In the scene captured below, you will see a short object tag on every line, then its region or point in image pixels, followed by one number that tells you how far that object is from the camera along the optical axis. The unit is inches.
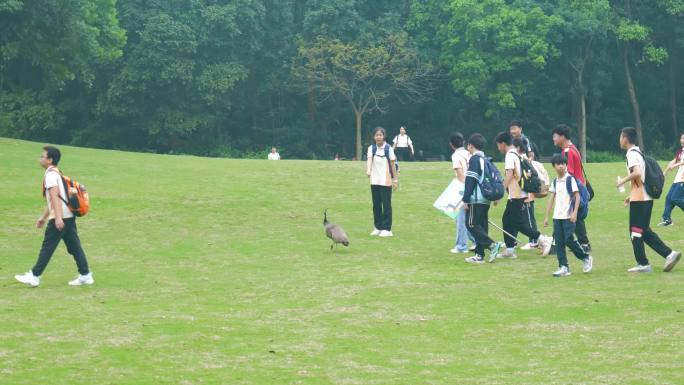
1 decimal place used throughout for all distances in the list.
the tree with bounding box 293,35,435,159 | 2278.5
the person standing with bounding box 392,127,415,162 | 1485.7
